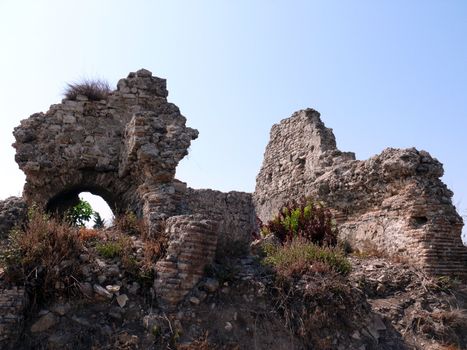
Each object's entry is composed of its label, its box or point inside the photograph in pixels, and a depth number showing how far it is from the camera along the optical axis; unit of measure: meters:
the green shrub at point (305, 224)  9.30
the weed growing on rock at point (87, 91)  9.20
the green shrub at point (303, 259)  6.54
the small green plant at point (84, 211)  11.82
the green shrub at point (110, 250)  6.16
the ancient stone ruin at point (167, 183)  6.86
